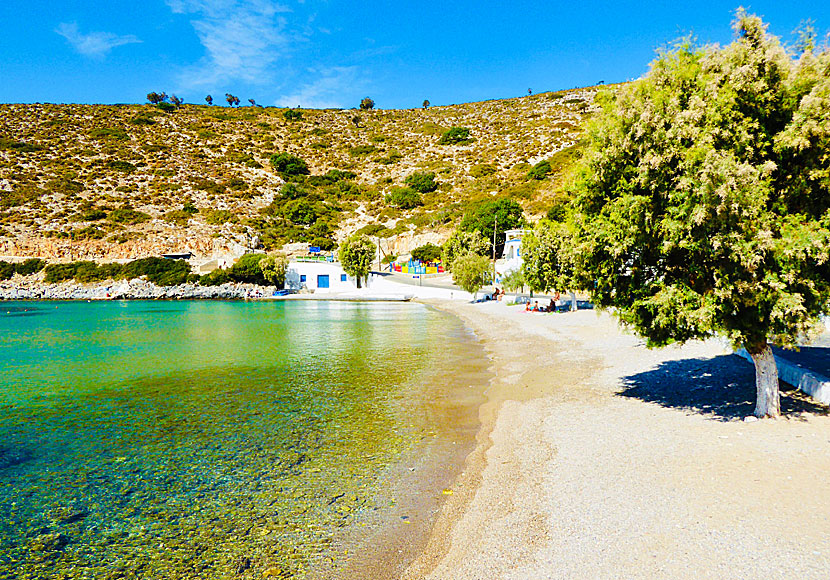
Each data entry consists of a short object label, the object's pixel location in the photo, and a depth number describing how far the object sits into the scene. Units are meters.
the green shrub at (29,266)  76.56
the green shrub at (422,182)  110.75
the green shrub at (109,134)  118.81
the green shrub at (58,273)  75.56
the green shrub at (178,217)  91.43
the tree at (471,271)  52.84
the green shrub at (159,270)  76.06
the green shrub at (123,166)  106.75
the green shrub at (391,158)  127.19
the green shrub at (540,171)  99.04
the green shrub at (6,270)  75.50
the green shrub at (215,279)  75.56
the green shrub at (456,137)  134.50
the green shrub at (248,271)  75.94
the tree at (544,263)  38.28
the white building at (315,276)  76.44
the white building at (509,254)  64.06
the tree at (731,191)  9.12
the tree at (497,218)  80.25
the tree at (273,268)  74.44
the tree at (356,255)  72.19
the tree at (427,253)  87.44
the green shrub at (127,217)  88.50
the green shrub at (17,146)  107.25
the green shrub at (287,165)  120.12
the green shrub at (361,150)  133.88
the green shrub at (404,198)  105.44
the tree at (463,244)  71.91
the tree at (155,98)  154.50
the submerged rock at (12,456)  11.45
